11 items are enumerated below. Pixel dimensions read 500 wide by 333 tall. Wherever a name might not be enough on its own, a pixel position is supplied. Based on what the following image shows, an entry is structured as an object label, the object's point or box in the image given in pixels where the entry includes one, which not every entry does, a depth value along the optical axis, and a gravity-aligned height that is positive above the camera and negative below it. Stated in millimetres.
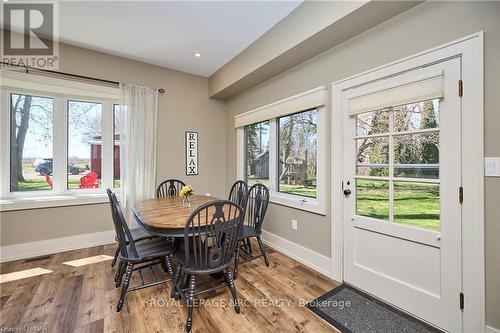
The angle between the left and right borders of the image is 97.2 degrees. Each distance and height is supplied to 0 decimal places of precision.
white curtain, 3262 +356
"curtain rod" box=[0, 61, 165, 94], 2685 +1250
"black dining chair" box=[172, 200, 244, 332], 1635 -620
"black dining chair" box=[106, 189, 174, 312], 1794 -750
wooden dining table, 1778 -448
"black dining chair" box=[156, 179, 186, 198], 3357 -340
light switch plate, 1380 -4
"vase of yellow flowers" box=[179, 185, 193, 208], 2499 -297
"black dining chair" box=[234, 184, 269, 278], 2564 -743
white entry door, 1559 -206
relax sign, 3918 +246
